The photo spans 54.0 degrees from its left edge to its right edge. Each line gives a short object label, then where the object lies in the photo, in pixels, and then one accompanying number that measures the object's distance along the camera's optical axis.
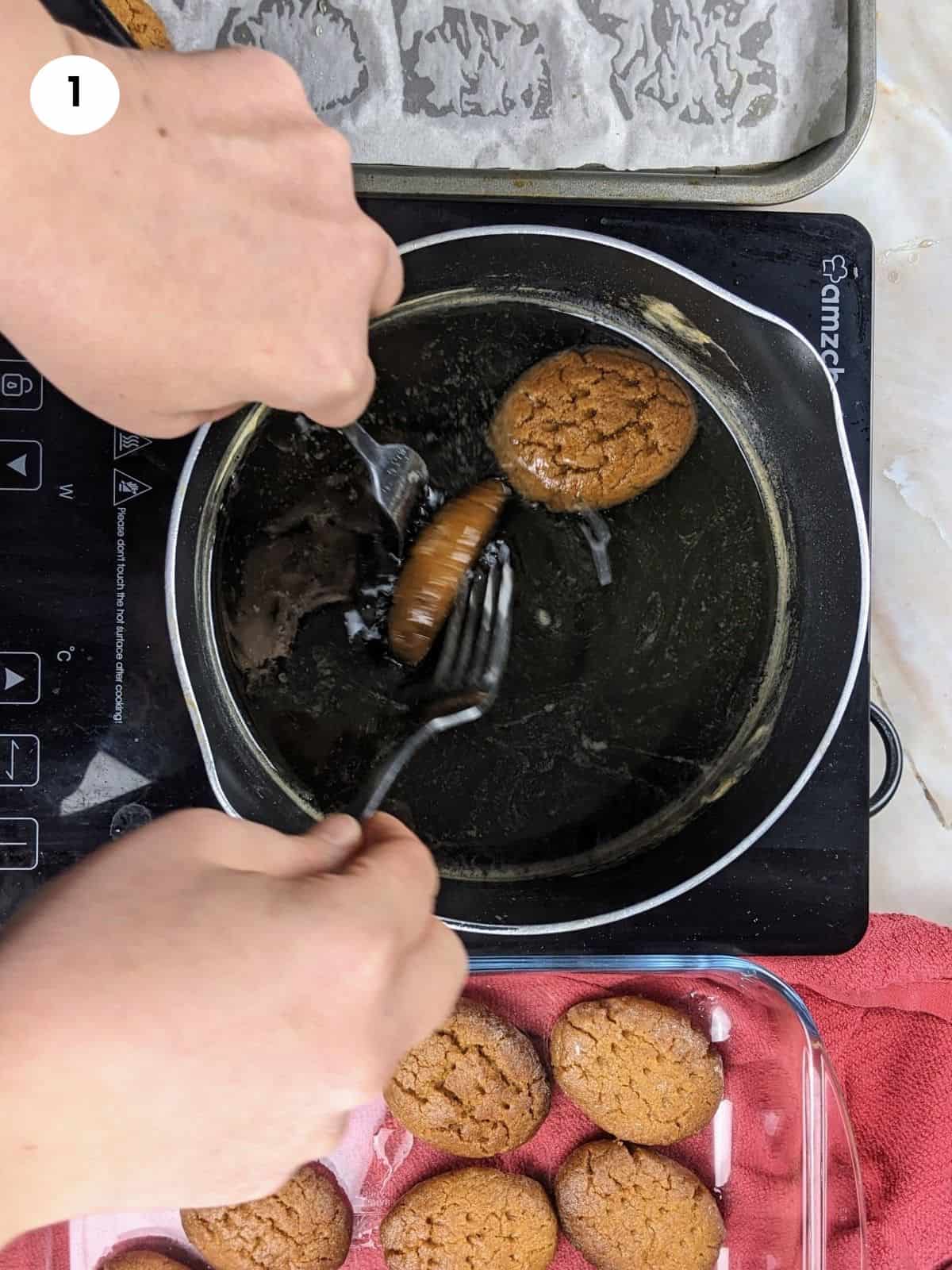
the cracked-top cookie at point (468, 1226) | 0.79
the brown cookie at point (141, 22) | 0.66
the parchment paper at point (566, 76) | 0.75
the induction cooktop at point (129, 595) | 0.69
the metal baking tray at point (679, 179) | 0.73
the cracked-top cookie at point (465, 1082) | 0.78
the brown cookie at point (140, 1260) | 0.79
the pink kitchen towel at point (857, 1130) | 0.80
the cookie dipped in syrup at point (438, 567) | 0.67
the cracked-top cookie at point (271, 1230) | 0.78
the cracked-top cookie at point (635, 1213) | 0.78
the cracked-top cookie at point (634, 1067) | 0.78
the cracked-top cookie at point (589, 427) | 0.69
